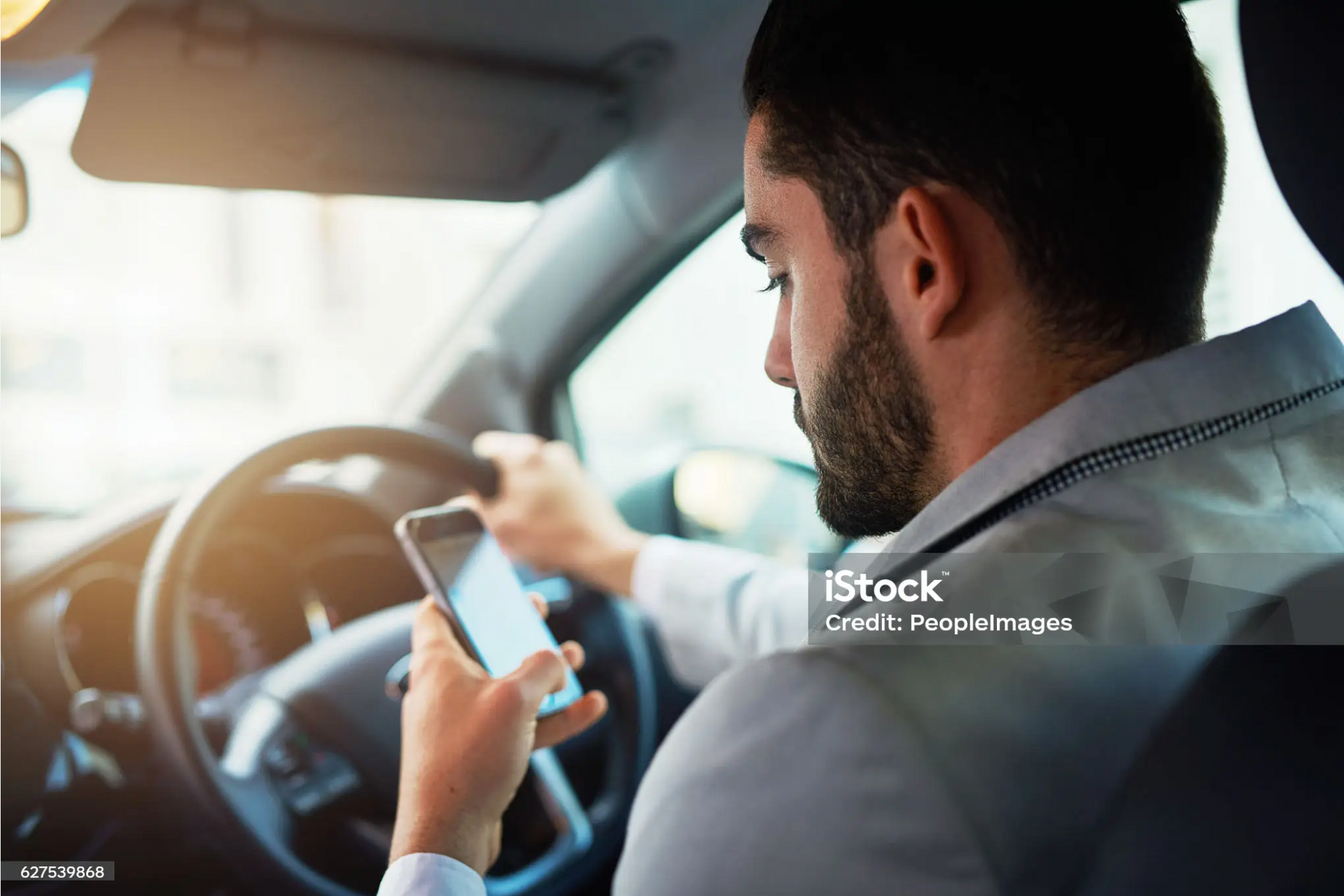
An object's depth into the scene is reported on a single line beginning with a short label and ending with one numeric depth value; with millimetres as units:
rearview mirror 1266
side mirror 2137
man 637
